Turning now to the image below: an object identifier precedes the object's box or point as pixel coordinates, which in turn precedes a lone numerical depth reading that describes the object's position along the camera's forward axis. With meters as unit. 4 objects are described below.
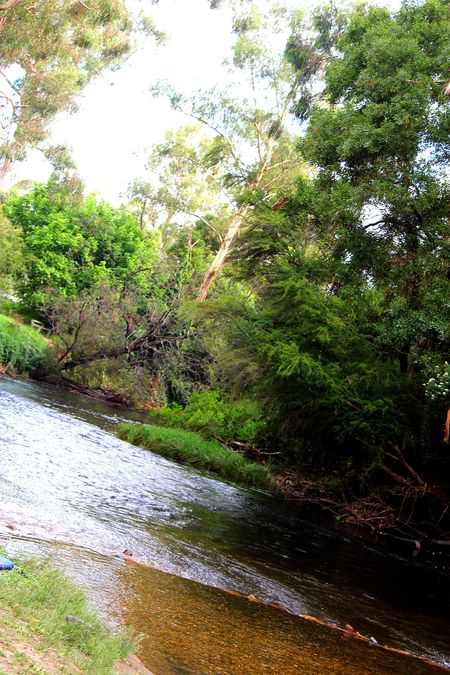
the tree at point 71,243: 35.84
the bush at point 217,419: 20.73
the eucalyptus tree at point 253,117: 31.94
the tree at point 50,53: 27.16
